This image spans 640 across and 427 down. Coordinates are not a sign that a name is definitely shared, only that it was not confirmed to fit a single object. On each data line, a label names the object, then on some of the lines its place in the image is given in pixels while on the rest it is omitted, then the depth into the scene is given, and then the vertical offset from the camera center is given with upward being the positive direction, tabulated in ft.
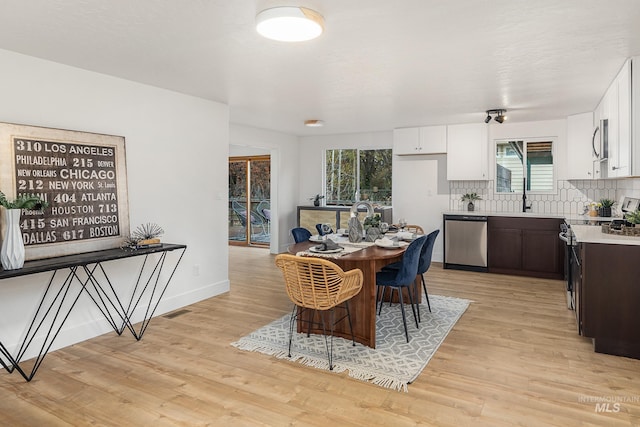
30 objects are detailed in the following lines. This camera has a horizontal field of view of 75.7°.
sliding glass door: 28.63 -0.19
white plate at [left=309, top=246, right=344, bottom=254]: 11.03 -1.47
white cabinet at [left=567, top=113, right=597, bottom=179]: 18.26 +2.20
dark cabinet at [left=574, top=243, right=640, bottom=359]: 10.14 -2.59
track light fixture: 17.34 +3.43
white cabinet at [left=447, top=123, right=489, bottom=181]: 20.80 +2.24
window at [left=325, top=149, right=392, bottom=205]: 25.14 +1.32
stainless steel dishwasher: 20.24 -2.33
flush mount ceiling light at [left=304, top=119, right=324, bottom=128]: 20.59 +3.73
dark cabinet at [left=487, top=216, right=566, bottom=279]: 18.80 -2.44
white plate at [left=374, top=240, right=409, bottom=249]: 11.72 -1.41
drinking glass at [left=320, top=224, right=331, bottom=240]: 13.98 -1.14
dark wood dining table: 10.61 -2.49
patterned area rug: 9.50 -4.01
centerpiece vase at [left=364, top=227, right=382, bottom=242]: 12.94 -1.19
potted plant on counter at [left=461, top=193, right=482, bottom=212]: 21.90 -0.14
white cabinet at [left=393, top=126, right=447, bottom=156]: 21.65 +3.00
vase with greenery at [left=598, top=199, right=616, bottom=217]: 16.97 -0.52
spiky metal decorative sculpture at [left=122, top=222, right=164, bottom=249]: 12.00 -1.20
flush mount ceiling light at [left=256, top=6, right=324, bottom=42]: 7.43 +3.24
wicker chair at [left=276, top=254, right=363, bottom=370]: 9.45 -2.02
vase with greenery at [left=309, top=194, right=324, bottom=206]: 26.40 -0.21
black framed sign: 9.97 +0.38
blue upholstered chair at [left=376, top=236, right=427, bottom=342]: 11.10 -2.08
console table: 9.70 -2.79
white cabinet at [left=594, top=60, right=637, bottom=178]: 10.73 +2.01
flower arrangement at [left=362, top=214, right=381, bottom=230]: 13.16 -0.83
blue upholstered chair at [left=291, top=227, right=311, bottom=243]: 15.38 -1.43
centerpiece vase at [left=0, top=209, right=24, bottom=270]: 8.95 -0.99
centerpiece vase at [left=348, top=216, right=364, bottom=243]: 12.75 -1.04
